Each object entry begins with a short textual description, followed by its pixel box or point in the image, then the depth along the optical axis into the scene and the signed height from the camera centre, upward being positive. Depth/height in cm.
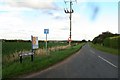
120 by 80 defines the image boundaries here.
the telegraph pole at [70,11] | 2227 +702
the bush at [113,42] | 1968 -41
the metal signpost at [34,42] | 821 -13
